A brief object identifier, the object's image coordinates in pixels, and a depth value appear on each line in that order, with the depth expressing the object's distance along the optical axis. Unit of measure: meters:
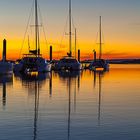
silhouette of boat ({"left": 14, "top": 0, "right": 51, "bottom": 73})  59.97
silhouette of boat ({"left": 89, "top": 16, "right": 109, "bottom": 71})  85.88
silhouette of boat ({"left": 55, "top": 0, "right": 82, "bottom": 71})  71.38
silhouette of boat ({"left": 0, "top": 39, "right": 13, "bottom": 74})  48.34
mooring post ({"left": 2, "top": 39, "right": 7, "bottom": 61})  54.38
